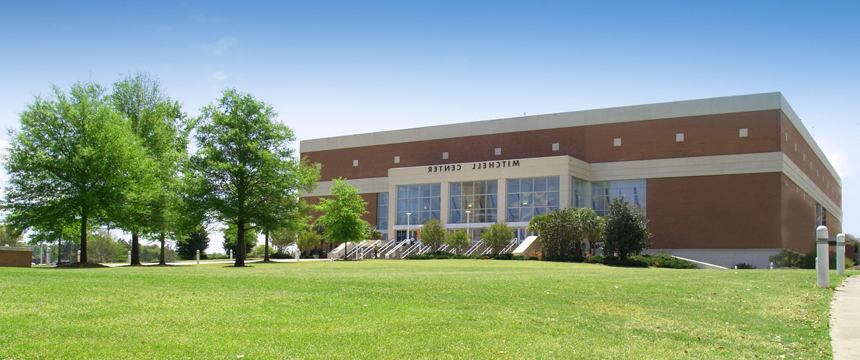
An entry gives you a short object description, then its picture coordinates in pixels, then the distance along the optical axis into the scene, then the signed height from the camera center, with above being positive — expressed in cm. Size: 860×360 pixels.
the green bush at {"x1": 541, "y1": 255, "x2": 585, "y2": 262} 4150 -259
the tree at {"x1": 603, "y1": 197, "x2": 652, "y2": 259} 4084 -77
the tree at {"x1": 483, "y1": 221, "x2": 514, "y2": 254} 4956 -140
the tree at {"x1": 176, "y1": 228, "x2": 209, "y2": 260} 6888 -321
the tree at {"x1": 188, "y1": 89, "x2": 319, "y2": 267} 3728 +293
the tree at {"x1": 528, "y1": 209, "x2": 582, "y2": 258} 4441 -100
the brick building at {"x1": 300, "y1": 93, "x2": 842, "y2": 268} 5216 +429
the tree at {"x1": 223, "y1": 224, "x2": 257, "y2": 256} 6567 -280
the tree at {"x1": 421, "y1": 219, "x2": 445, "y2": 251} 5294 -128
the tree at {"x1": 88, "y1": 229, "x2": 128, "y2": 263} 6494 -330
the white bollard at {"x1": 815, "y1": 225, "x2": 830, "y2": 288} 1407 -97
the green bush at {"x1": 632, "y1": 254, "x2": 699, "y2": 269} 3838 -256
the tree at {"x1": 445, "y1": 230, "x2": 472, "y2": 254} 5216 -167
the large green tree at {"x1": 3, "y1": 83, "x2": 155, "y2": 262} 2945 +232
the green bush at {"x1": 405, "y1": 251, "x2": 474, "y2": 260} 4900 -290
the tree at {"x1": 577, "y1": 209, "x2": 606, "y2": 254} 4416 -37
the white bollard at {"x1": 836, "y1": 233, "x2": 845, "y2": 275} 1837 -112
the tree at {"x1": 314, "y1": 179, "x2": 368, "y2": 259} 4941 +8
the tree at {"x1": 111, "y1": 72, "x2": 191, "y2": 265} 3662 +477
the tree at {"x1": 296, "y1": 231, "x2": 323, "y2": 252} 6334 -216
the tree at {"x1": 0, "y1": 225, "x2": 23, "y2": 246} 6675 -276
